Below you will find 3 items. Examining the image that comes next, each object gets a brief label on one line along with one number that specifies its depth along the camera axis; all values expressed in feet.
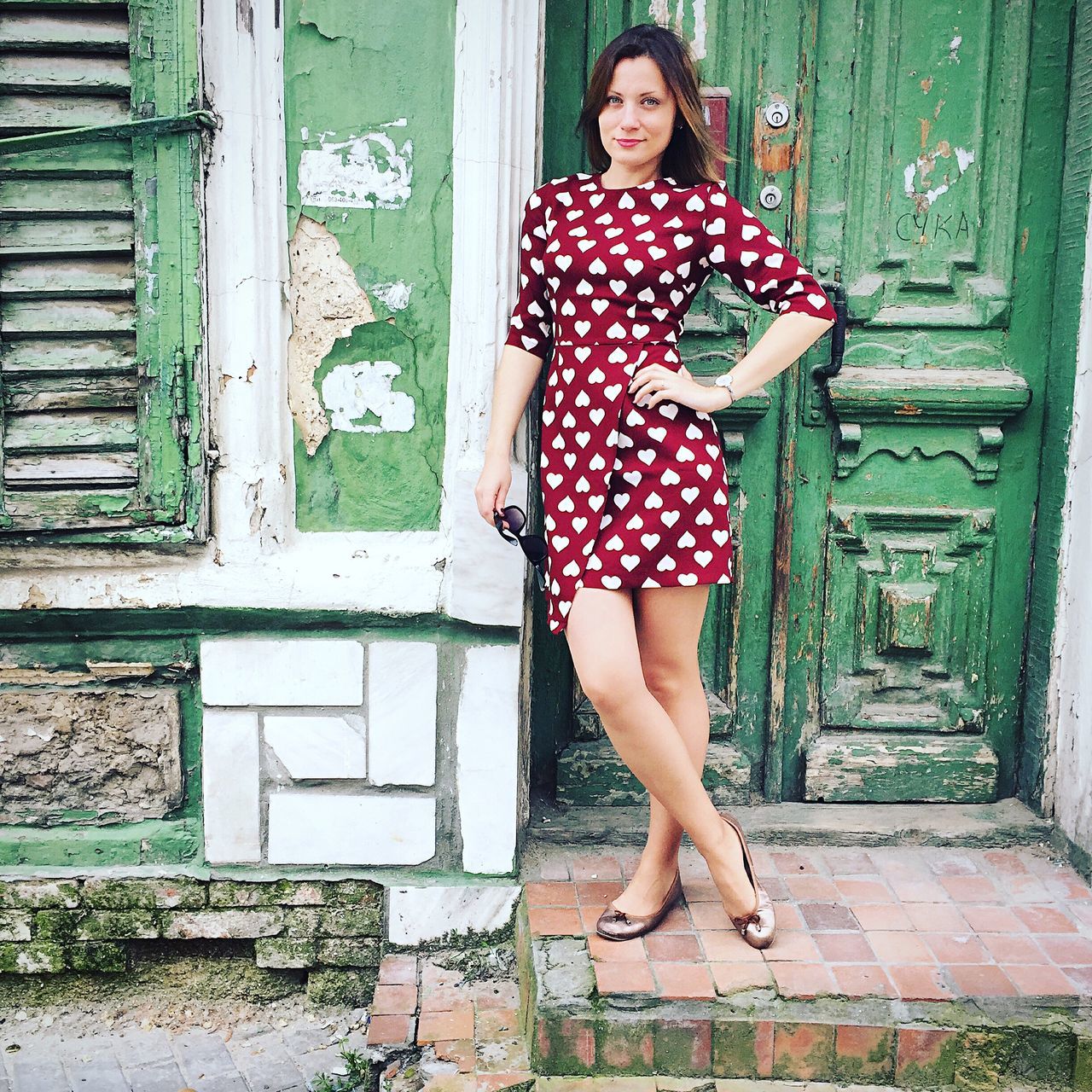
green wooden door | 10.00
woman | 8.09
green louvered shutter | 8.71
